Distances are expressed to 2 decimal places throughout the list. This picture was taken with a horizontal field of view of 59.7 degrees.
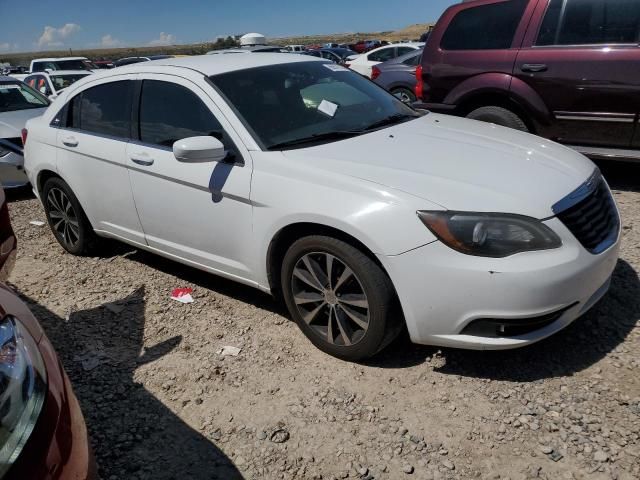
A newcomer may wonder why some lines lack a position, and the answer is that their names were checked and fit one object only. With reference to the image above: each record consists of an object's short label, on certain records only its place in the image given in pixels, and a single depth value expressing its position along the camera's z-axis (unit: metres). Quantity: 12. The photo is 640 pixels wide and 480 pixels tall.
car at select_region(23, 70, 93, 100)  13.22
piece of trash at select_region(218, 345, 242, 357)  3.31
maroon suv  5.03
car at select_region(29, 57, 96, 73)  18.69
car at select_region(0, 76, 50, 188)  7.08
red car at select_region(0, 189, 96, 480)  1.43
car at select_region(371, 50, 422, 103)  10.73
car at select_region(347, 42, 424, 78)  14.86
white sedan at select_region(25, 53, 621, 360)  2.61
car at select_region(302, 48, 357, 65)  24.75
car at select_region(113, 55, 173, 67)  22.95
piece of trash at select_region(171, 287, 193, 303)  4.01
